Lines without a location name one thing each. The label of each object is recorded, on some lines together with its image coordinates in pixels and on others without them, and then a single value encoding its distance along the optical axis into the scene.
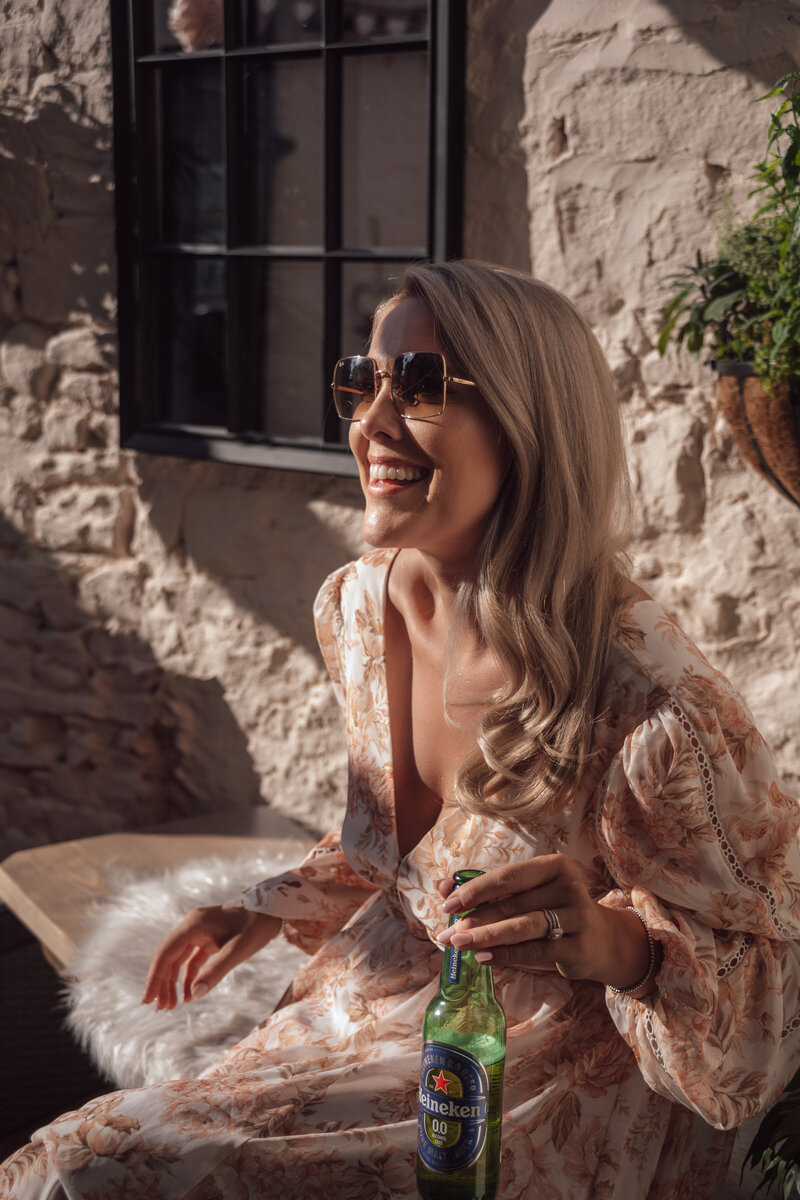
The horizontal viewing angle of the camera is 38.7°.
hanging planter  1.92
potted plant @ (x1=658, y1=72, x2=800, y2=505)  1.84
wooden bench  2.54
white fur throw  2.06
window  2.79
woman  1.30
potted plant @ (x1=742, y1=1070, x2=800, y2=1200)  1.42
